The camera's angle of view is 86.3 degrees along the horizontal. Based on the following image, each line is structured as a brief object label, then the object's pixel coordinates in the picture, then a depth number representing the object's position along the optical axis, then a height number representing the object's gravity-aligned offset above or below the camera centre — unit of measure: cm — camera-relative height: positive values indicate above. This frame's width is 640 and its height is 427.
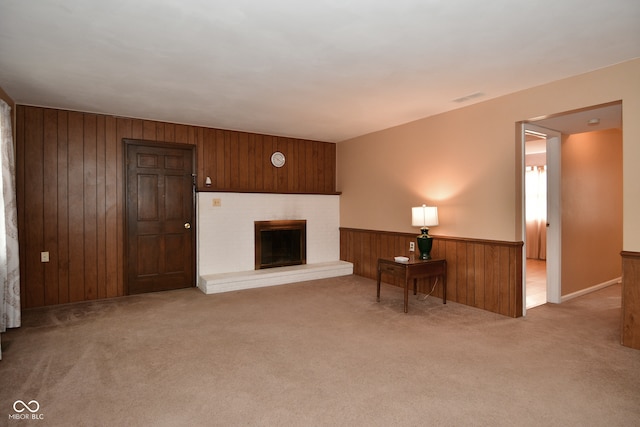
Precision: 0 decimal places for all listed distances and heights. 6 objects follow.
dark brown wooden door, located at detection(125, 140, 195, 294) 459 -6
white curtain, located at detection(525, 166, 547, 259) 767 -6
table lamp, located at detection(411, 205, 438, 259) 413 -14
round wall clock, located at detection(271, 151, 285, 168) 570 +88
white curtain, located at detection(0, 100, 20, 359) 309 -23
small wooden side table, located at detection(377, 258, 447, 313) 381 -69
